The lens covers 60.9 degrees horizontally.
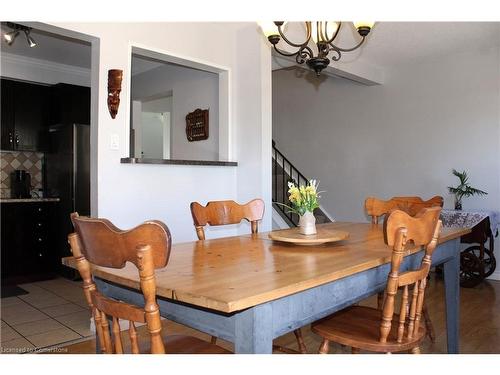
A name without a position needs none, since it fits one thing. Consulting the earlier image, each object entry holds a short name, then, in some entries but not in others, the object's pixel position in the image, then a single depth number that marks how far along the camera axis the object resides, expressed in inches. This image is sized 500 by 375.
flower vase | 78.4
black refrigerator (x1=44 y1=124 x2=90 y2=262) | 177.9
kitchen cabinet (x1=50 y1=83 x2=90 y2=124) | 190.2
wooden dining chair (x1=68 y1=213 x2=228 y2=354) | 40.1
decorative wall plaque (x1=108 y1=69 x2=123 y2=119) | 118.4
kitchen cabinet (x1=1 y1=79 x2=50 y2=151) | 186.1
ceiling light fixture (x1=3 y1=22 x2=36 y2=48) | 136.3
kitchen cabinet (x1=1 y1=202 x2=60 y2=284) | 172.7
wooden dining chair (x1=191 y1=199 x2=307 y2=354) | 88.0
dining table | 43.4
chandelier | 97.6
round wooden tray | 71.6
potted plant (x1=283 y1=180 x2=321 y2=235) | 77.3
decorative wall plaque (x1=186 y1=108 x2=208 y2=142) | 171.6
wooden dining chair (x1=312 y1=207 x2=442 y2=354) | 57.5
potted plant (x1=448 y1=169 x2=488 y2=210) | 176.1
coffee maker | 192.9
